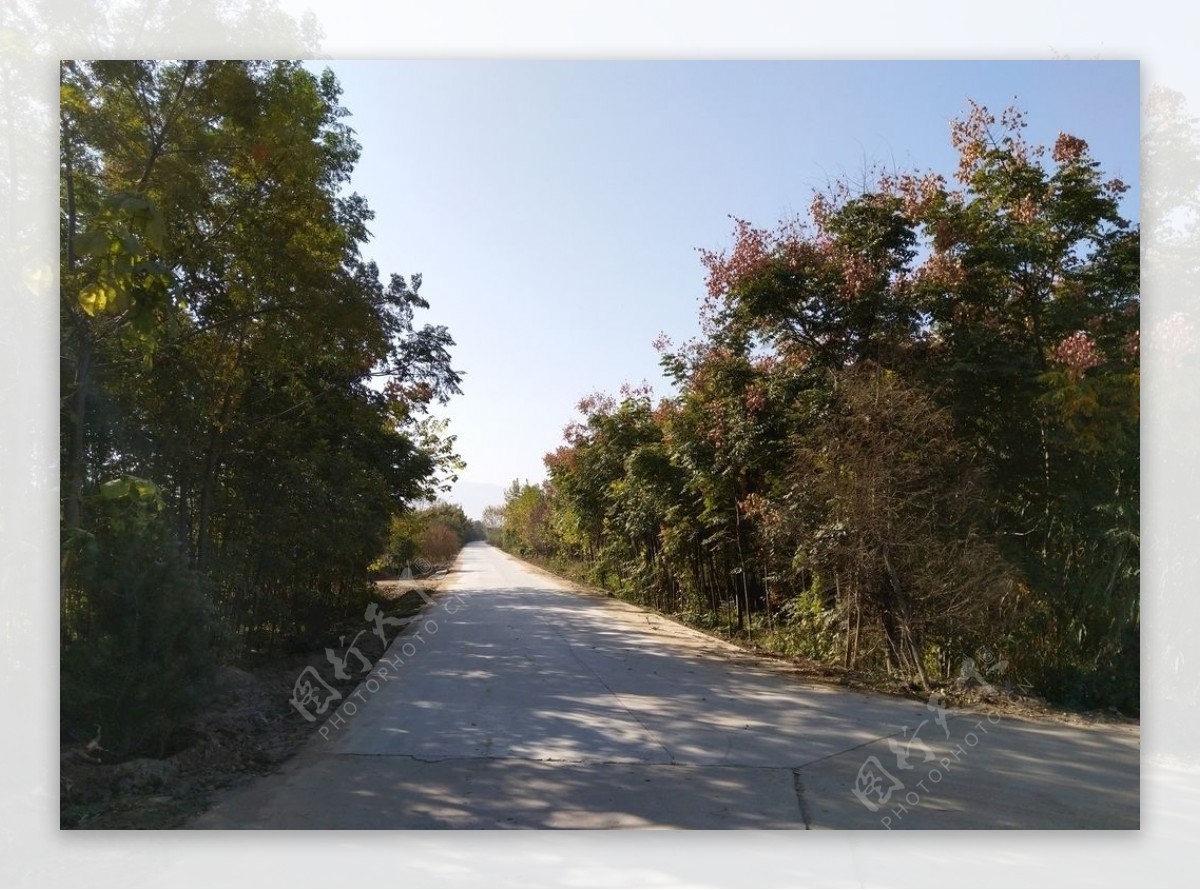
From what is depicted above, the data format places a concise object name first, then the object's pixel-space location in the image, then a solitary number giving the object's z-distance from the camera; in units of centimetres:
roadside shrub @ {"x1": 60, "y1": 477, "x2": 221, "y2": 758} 528
